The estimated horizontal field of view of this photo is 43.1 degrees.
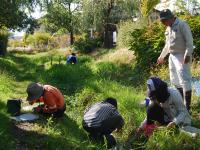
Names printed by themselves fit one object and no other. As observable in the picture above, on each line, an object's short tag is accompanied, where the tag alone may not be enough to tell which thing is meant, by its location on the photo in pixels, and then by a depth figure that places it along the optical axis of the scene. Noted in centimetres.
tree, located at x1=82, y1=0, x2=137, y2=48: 1791
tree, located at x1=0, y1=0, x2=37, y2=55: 1059
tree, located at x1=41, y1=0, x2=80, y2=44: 2473
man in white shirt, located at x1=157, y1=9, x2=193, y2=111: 449
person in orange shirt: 477
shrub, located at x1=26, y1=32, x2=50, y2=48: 2823
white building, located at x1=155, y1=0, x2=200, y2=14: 906
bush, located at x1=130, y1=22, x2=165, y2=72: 777
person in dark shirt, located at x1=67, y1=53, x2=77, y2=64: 1090
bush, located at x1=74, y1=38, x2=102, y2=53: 1809
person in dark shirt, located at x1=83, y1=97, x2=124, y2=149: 416
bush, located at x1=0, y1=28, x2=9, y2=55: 1713
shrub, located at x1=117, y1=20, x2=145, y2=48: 1305
